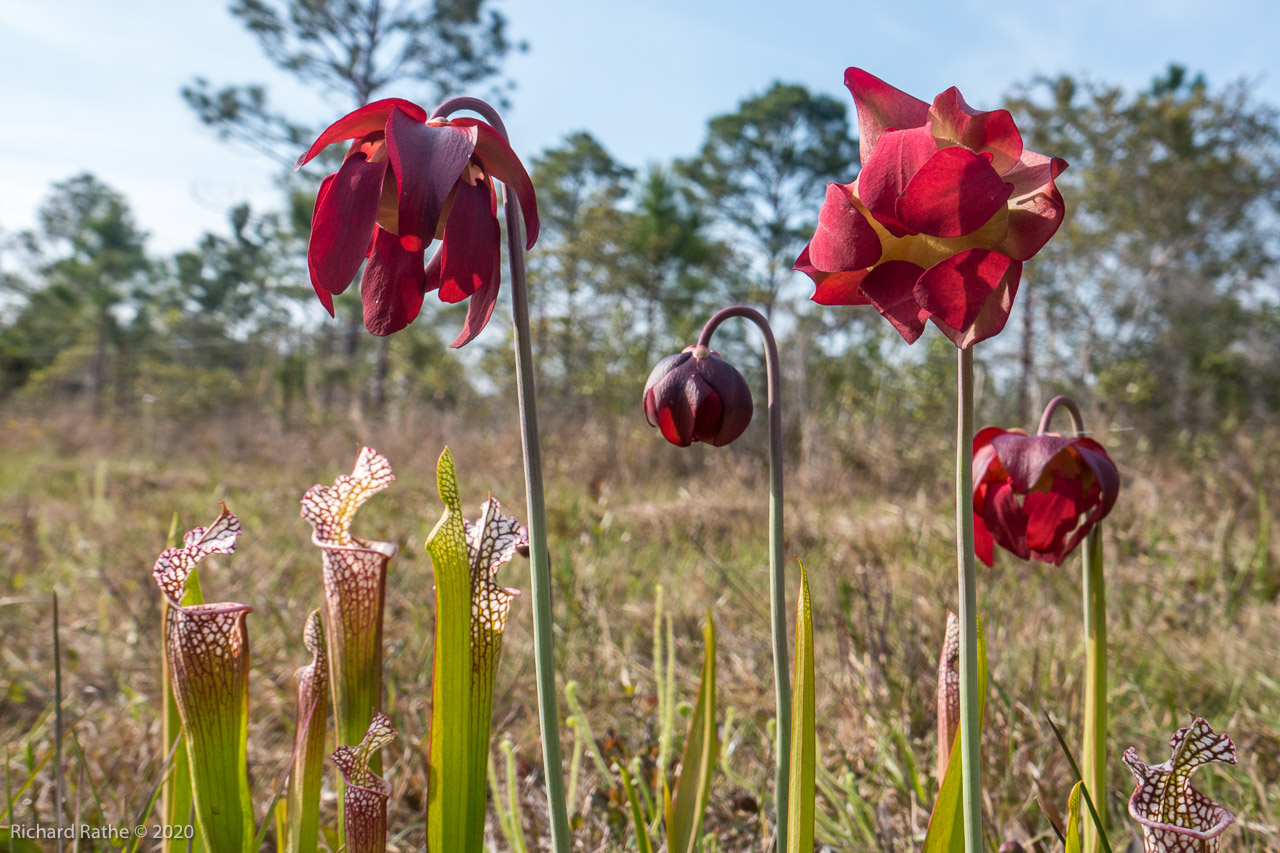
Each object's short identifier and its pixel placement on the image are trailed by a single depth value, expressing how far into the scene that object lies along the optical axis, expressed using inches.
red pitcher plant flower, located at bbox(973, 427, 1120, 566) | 17.0
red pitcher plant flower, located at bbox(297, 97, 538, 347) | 14.0
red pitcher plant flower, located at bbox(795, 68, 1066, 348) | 13.6
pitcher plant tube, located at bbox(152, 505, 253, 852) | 15.9
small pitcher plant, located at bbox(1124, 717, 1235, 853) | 14.6
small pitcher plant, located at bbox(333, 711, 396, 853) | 15.6
